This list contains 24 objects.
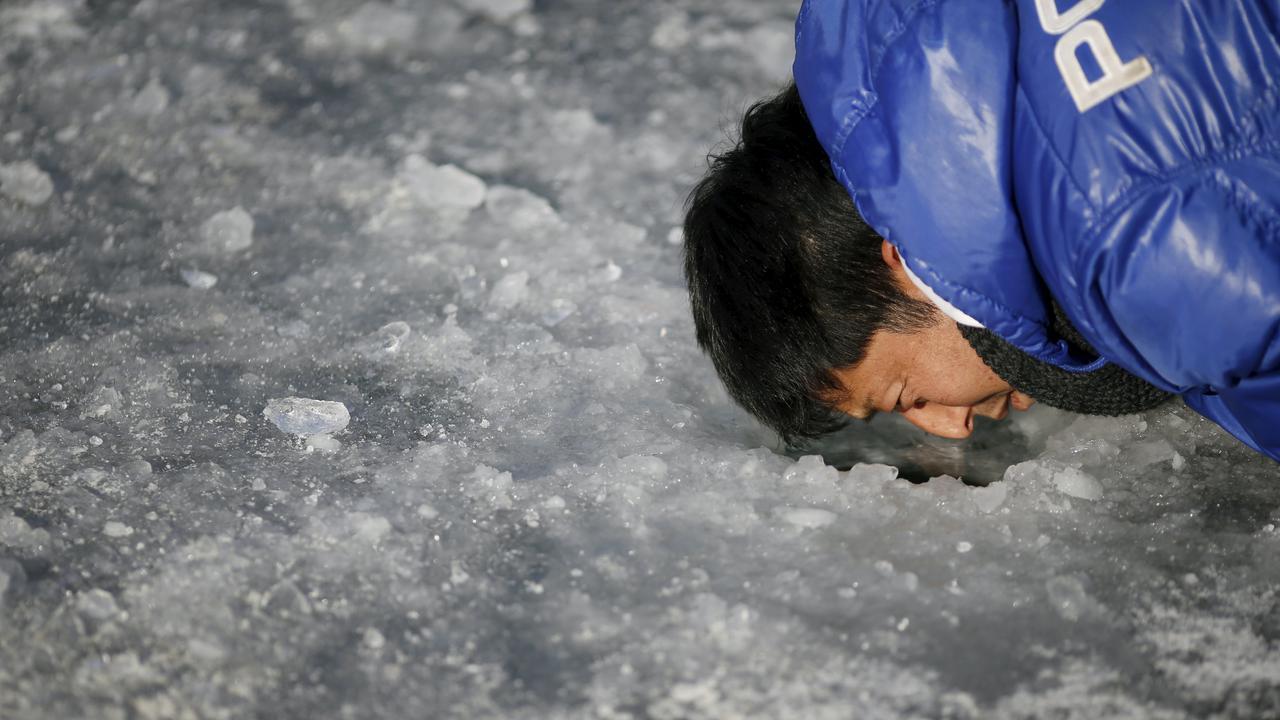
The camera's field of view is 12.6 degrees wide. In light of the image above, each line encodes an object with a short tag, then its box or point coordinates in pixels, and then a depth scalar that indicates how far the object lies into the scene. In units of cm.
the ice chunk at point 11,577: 351
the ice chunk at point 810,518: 356
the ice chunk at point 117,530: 356
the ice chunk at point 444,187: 387
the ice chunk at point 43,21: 408
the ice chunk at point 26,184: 387
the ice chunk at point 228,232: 383
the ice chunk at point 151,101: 398
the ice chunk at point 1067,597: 350
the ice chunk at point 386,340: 372
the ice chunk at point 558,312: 375
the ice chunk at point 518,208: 385
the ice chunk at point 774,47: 401
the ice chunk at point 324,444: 363
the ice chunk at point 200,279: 378
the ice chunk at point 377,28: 408
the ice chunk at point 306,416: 365
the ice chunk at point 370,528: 356
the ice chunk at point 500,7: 411
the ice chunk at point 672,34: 406
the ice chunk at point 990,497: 357
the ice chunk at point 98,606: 351
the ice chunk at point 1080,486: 358
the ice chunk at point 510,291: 377
